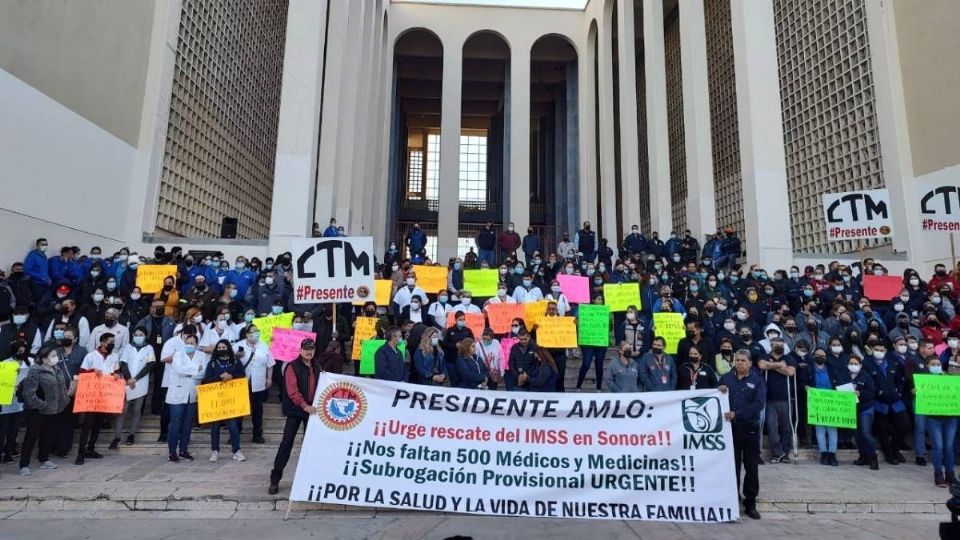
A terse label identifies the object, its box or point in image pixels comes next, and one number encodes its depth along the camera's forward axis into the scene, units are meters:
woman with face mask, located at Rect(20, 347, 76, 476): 6.76
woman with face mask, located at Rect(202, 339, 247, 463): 7.34
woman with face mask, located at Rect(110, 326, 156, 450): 7.68
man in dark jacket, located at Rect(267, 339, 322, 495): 6.10
